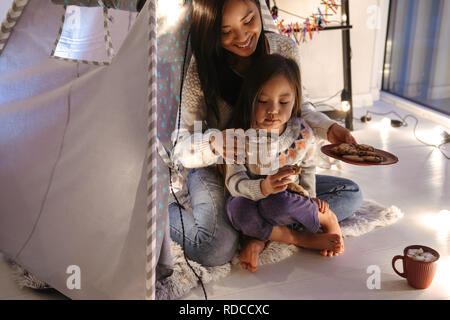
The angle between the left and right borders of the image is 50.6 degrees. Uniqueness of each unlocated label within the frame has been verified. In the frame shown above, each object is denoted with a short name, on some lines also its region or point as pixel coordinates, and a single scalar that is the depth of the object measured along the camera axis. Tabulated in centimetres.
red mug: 120
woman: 130
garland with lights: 217
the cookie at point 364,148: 131
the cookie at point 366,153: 129
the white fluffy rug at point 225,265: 125
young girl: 133
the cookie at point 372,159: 126
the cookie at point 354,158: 125
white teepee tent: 105
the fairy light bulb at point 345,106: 243
